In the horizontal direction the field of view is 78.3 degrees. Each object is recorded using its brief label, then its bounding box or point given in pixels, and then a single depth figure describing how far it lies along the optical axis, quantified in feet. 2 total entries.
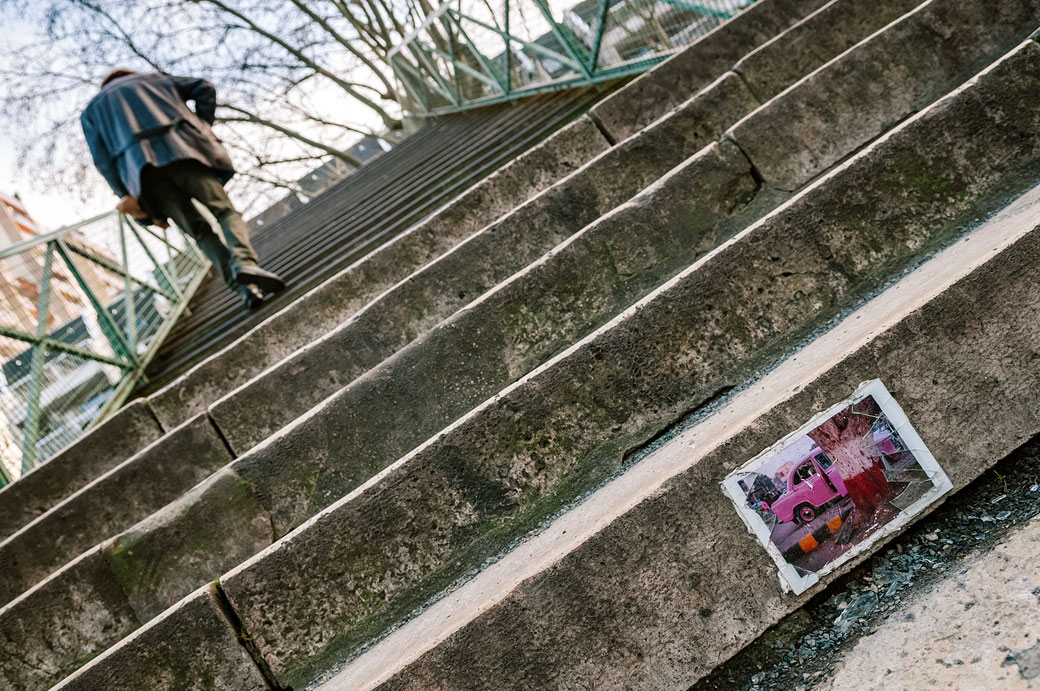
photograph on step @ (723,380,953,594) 4.54
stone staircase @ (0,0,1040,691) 4.61
